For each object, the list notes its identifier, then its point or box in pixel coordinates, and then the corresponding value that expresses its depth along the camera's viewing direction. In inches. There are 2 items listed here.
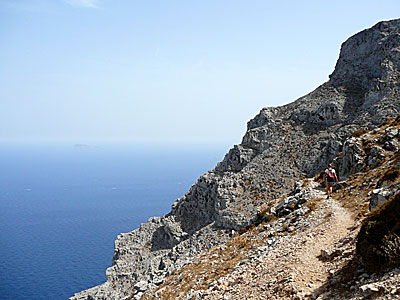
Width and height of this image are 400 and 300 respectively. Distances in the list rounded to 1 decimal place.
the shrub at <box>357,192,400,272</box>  406.6
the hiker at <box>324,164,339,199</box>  1048.0
